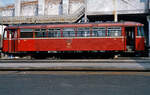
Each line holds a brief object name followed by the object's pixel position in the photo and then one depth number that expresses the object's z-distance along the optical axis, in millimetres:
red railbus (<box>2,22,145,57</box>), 18969
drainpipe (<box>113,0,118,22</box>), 29789
